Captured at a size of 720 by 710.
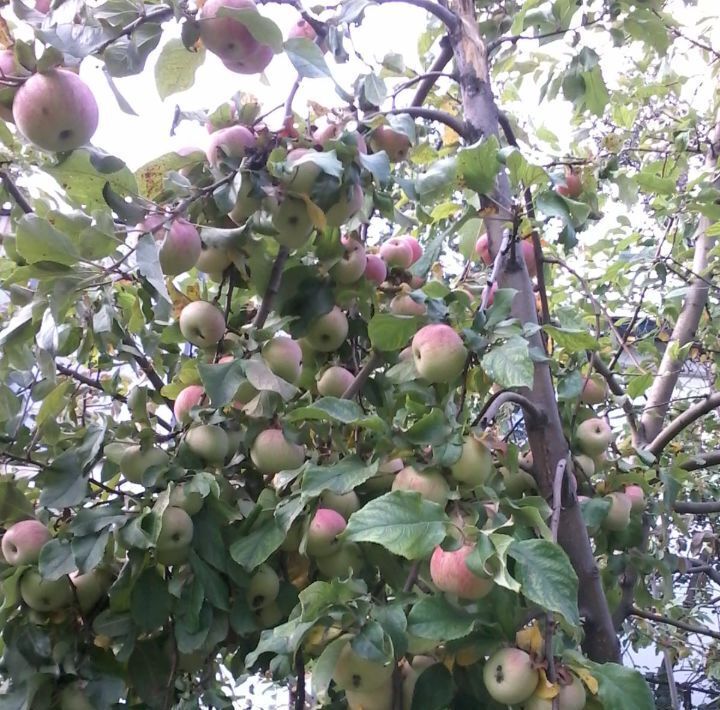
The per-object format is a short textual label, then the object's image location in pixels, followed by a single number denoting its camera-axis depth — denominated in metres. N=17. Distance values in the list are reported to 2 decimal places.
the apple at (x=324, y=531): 0.76
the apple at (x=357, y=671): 0.64
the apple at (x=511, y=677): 0.63
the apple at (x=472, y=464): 0.72
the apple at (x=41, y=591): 0.80
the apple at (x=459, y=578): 0.63
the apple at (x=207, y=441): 0.84
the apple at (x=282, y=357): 0.87
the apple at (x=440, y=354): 0.78
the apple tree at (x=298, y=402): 0.66
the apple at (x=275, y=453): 0.84
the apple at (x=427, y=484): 0.70
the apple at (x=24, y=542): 0.83
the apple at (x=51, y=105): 0.69
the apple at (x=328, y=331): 0.95
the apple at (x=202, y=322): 0.91
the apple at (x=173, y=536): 0.77
